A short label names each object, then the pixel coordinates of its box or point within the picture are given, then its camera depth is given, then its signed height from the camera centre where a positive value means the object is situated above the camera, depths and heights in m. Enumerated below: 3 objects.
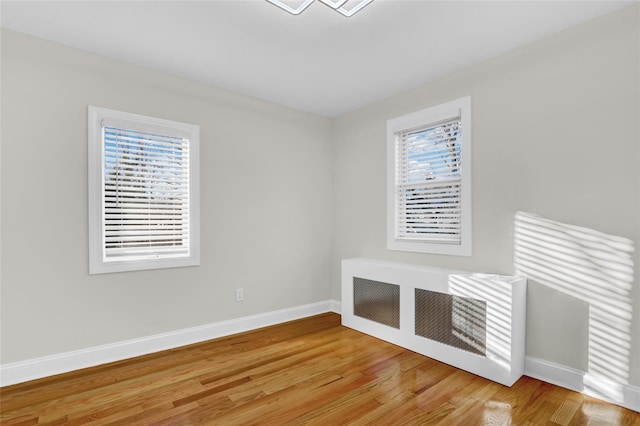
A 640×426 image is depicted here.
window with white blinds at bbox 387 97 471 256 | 2.96 +0.32
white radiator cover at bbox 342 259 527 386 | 2.37 -0.82
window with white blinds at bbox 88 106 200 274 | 2.72 +0.17
